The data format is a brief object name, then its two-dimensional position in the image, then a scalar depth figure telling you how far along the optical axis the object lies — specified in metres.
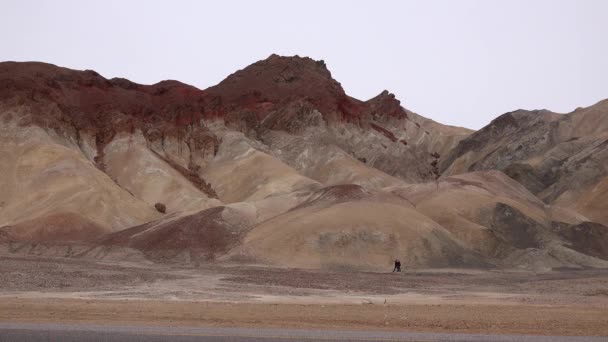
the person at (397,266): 61.10
